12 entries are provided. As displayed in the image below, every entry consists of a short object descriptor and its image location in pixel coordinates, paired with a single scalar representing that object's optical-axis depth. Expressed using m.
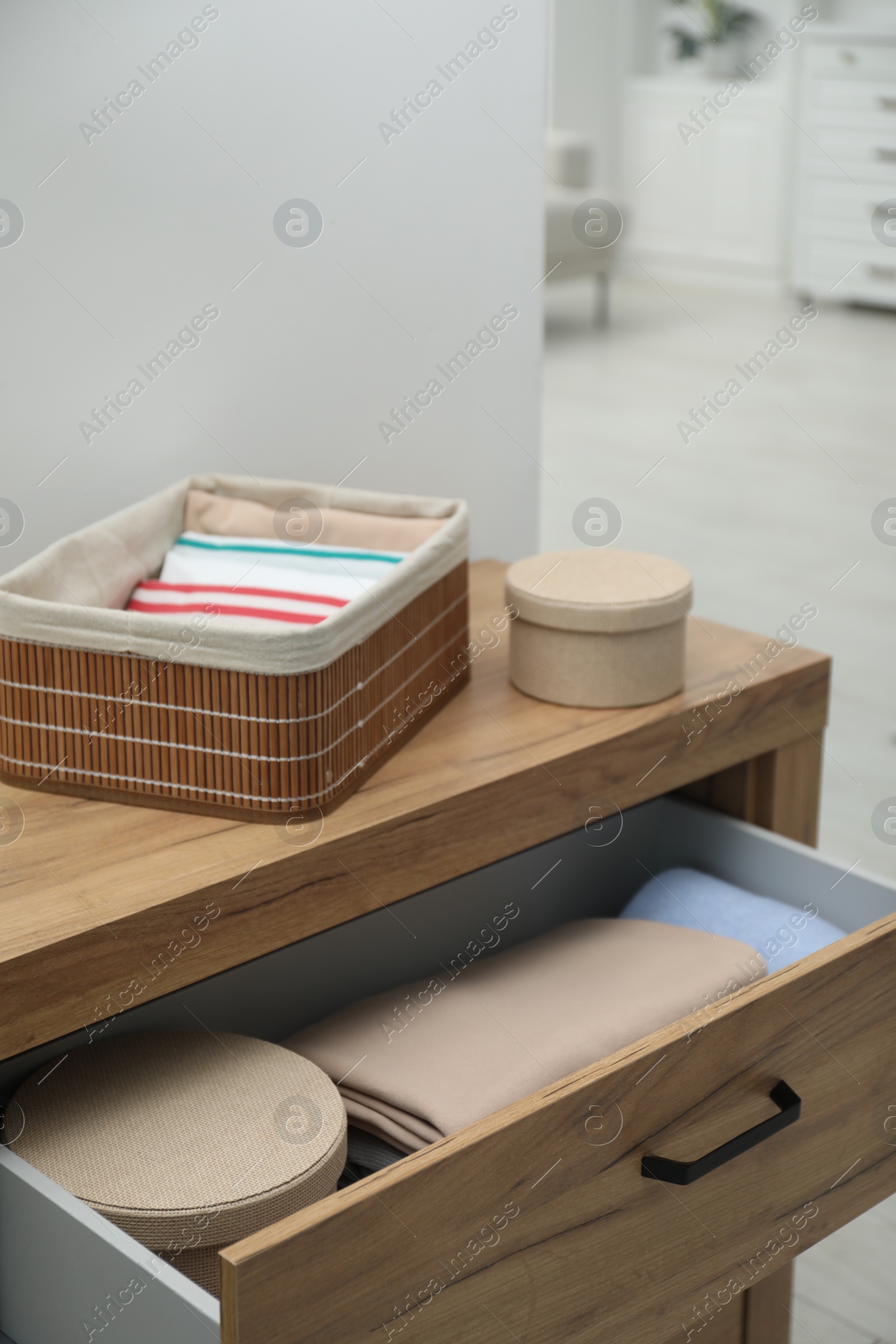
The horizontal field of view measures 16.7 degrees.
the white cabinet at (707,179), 8.37
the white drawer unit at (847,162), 7.25
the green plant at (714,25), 8.51
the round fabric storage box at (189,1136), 1.87
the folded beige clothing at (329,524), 2.20
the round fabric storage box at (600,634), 2.13
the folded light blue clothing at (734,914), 2.20
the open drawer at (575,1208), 1.75
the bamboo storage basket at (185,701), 1.97
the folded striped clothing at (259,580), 2.09
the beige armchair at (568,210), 7.47
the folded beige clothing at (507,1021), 1.99
